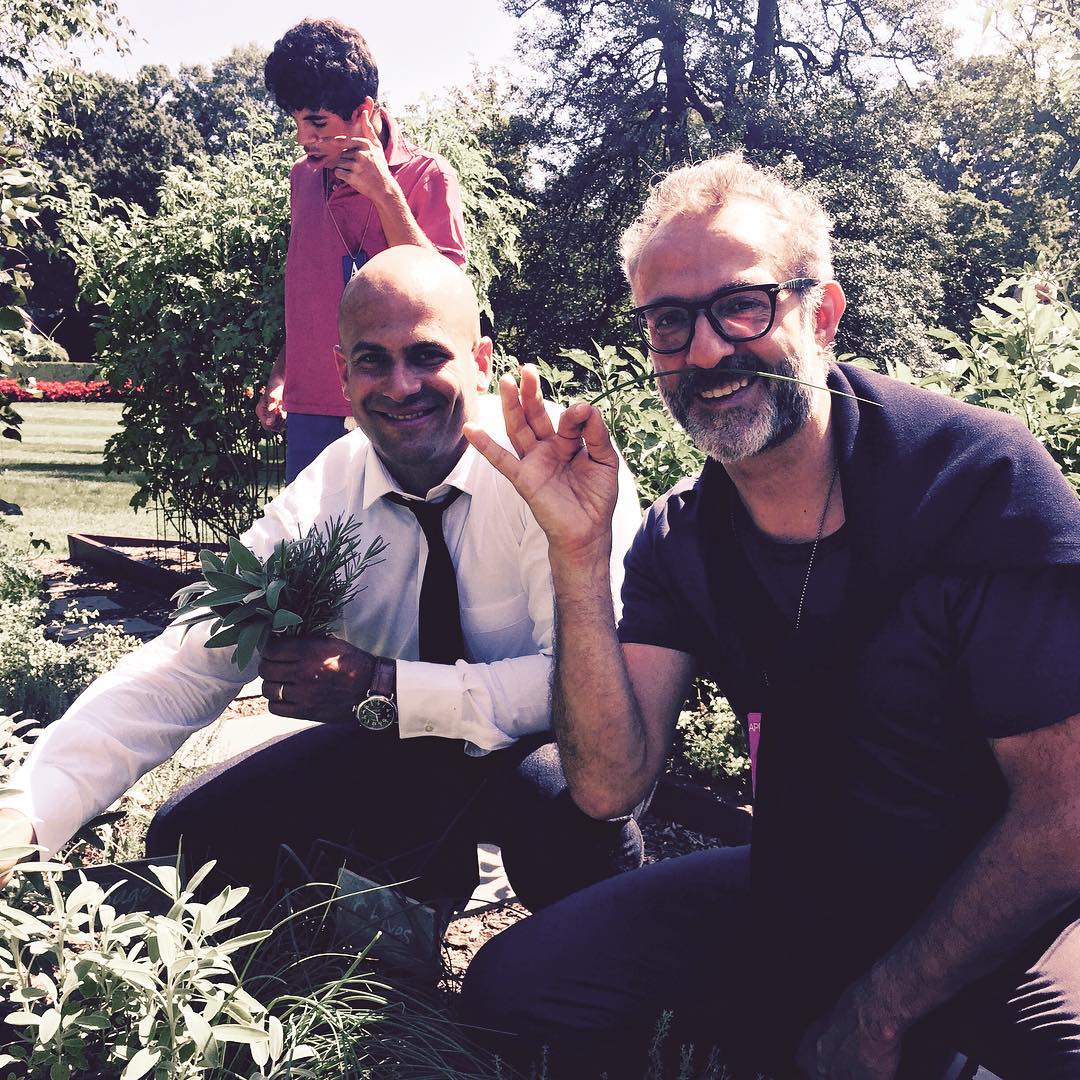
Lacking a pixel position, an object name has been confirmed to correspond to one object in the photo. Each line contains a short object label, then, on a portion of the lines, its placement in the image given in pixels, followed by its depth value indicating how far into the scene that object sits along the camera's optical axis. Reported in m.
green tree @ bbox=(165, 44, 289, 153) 48.16
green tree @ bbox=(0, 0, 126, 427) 4.01
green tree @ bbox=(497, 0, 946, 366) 19.08
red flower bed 25.48
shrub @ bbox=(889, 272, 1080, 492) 2.94
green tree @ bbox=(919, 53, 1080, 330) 20.95
